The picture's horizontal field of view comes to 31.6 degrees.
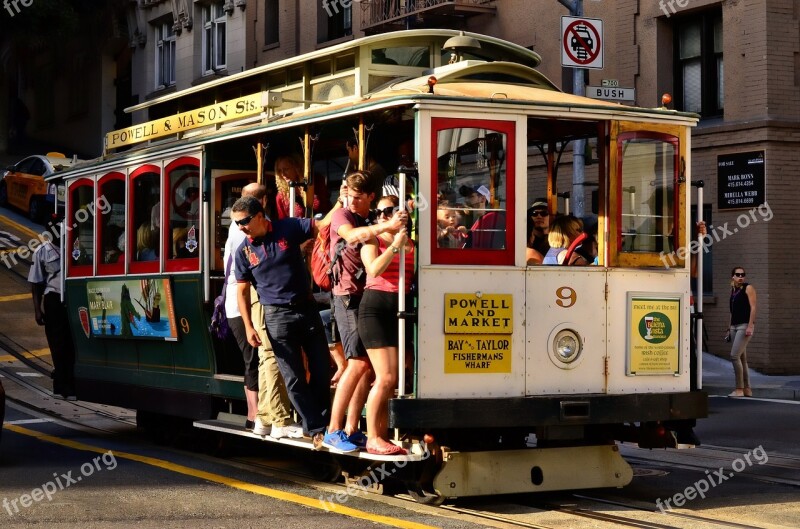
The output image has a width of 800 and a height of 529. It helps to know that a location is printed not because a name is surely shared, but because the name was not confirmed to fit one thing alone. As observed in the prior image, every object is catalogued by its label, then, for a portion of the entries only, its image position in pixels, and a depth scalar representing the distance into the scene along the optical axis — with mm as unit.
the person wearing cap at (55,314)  14766
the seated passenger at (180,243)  12227
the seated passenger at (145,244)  12789
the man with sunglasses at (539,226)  11008
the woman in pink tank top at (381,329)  9375
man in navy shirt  10031
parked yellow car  30641
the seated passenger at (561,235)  10391
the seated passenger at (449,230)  9547
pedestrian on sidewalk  19172
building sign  22562
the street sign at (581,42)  18203
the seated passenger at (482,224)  9680
